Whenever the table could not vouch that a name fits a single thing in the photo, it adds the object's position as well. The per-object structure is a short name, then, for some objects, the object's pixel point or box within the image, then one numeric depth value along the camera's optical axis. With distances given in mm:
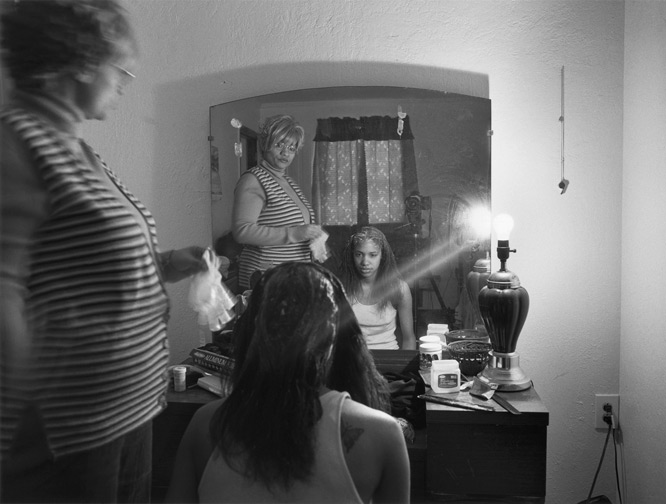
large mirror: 1596
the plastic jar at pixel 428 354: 1488
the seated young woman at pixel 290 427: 786
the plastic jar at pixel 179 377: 1116
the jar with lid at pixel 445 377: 1341
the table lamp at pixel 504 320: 1390
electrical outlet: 1656
